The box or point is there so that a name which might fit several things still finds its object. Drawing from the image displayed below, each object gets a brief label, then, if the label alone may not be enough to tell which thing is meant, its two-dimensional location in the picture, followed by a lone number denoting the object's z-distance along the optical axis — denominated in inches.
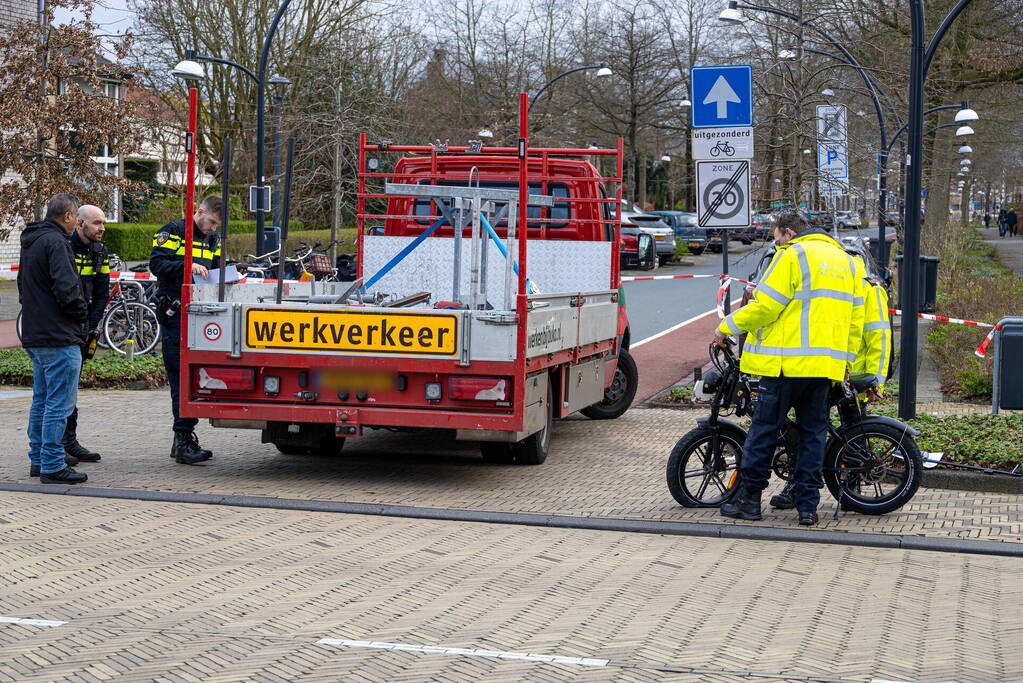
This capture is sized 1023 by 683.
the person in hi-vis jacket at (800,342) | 278.7
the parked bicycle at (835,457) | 293.6
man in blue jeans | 319.6
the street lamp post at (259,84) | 666.8
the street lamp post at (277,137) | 951.0
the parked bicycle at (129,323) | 640.4
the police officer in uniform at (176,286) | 354.9
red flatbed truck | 312.3
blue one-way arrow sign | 429.7
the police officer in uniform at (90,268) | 350.3
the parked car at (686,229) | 1754.4
